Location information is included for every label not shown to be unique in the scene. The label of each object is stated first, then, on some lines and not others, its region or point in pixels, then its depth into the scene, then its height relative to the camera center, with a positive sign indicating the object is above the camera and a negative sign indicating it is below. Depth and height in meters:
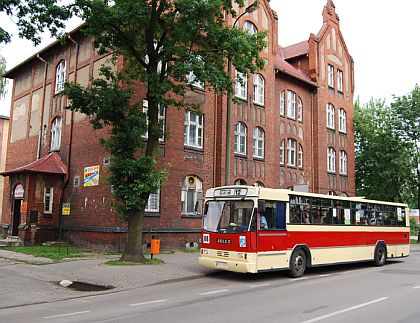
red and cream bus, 12.91 -0.20
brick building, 21.52 +4.74
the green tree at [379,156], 36.41 +5.76
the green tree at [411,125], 35.12 +8.00
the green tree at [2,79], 31.20 +9.81
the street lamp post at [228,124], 15.75 +3.81
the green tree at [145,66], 15.09 +5.50
